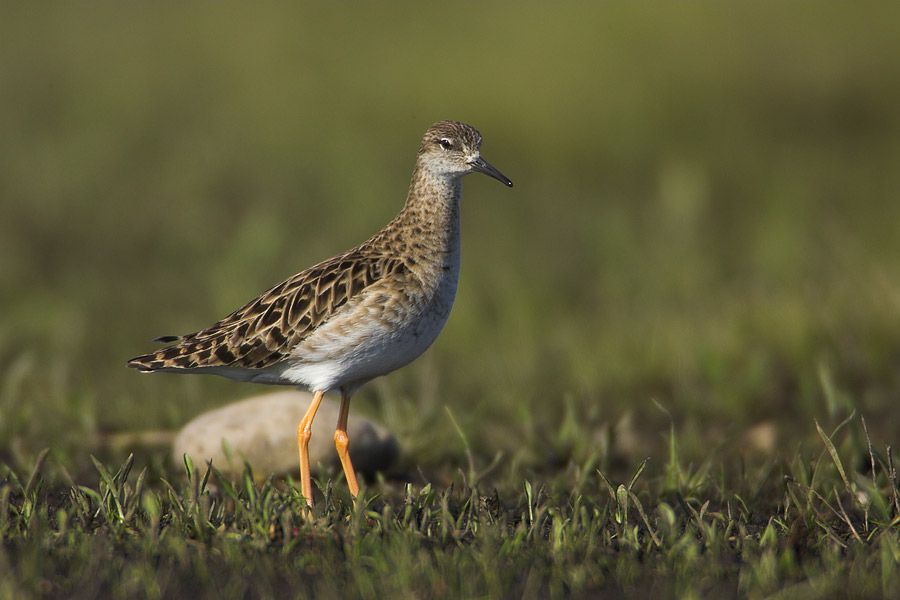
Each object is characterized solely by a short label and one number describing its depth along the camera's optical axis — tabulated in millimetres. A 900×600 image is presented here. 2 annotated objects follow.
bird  10664
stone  12117
